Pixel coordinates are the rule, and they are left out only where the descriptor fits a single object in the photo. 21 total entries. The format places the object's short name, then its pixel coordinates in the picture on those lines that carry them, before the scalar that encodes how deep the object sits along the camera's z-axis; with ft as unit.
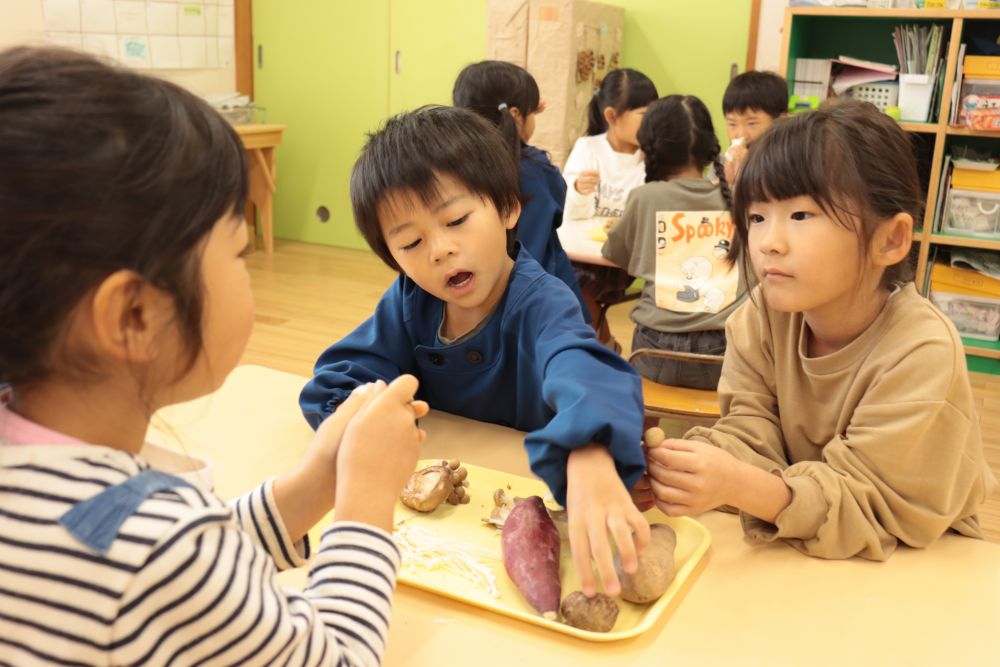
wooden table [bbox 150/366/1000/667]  2.83
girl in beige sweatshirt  3.43
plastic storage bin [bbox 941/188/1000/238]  12.44
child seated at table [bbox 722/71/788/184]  11.93
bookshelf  12.28
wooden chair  6.99
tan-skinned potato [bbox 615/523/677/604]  3.01
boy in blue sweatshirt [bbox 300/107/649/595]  4.39
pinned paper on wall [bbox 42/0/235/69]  15.48
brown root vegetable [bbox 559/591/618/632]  2.91
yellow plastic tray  2.98
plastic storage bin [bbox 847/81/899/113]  13.06
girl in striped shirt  1.82
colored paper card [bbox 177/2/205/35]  17.25
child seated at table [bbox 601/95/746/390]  7.95
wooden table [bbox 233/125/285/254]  17.06
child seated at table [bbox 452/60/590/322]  7.95
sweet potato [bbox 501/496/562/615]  3.03
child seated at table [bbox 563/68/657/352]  11.13
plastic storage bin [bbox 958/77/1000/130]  12.10
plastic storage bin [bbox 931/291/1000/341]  12.64
